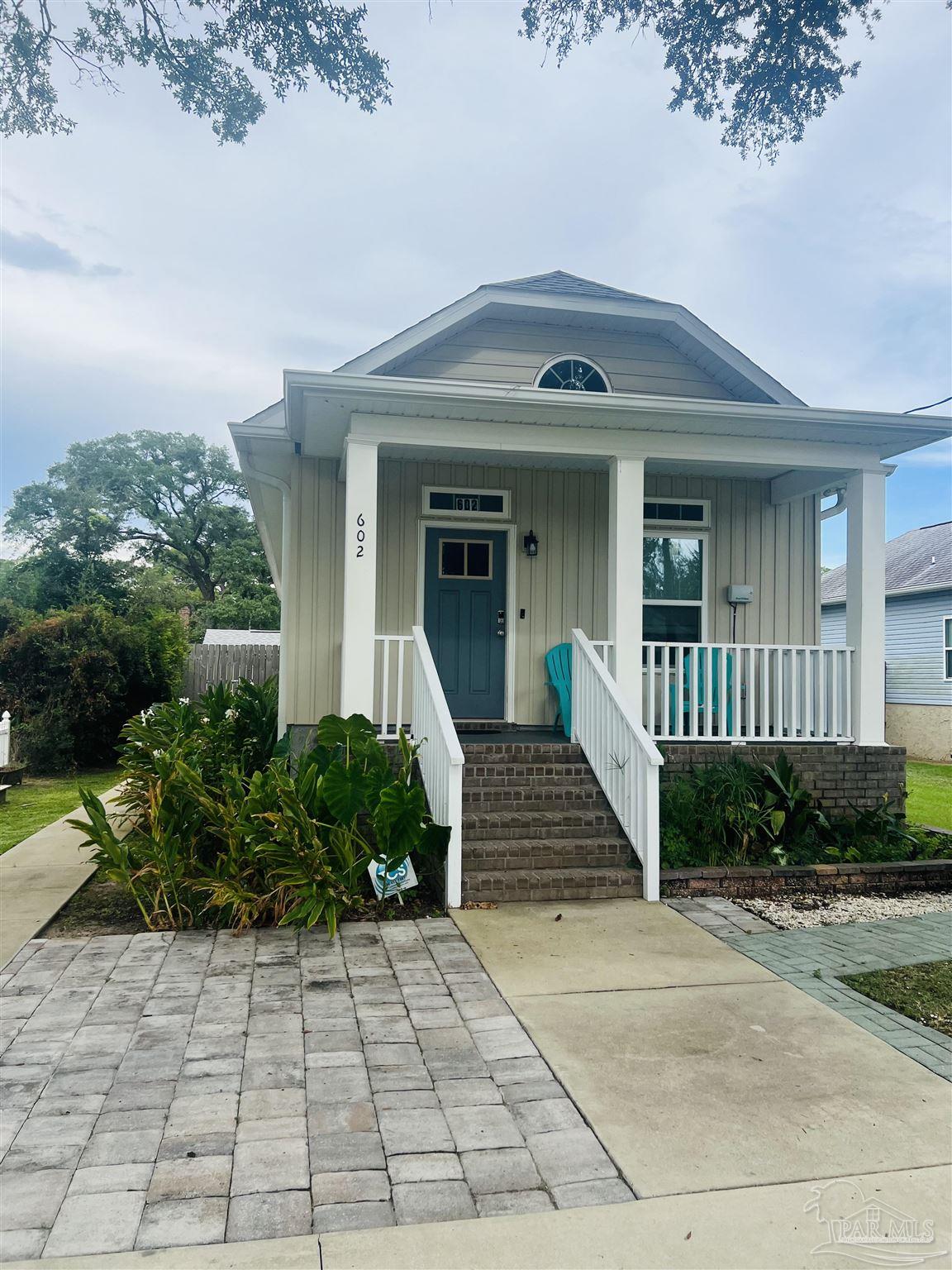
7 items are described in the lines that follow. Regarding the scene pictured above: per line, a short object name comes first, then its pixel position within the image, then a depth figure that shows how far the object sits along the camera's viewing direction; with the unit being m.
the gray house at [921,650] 15.80
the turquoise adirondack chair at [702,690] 7.85
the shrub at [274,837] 4.73
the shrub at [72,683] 11.80
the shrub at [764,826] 6.04
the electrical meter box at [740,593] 8.09
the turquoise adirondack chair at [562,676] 7.46
